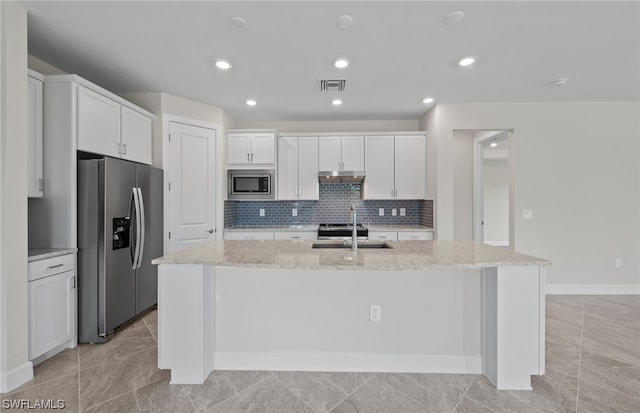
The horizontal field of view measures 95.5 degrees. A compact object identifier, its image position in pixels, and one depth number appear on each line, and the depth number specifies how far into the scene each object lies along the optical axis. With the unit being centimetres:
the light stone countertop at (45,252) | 208
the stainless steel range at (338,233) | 396
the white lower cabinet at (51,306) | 205
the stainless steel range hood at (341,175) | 423
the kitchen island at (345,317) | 202
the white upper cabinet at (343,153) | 429
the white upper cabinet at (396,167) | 425
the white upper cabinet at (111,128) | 250
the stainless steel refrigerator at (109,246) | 249
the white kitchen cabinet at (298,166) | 431
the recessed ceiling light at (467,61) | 264
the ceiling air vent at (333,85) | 313
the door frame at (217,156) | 353
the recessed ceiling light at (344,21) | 207
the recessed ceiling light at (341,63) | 266
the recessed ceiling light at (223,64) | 271
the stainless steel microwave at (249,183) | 420
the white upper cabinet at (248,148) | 423
